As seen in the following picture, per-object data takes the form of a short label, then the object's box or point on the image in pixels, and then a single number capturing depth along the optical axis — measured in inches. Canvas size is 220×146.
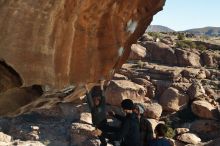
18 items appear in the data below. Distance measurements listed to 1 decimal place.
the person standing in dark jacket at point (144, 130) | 300.8
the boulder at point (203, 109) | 1117.7
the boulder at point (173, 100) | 1179.9
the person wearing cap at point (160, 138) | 270.8
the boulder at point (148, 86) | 1229.1
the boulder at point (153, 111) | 1112.8
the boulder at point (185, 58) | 1405.0
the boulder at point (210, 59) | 1450.5
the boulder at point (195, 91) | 1203.2
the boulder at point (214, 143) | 589.4
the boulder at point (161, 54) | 1408.7
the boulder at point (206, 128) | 1073.5
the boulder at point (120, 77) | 1254.1
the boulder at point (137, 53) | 1400.1
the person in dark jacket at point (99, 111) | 322.7
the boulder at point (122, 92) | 1125.7
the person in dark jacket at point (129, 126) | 284.0
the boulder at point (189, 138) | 975.6
